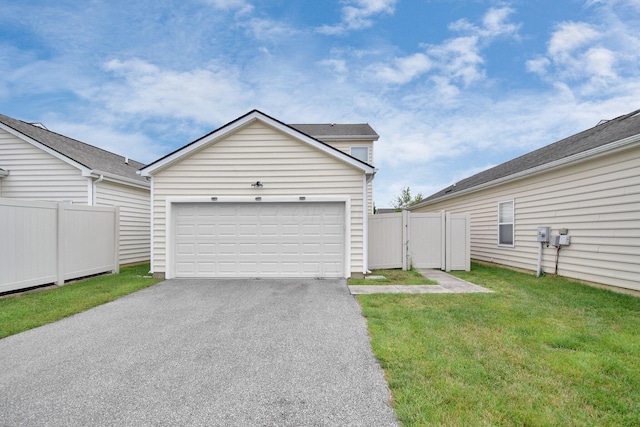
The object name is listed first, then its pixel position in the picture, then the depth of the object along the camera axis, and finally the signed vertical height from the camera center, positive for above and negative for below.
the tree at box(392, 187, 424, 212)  34.62 +2.09
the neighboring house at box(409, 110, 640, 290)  6.25 +0.29
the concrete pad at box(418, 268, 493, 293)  6.57 -1.69
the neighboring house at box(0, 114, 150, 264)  9.37 +1.41
